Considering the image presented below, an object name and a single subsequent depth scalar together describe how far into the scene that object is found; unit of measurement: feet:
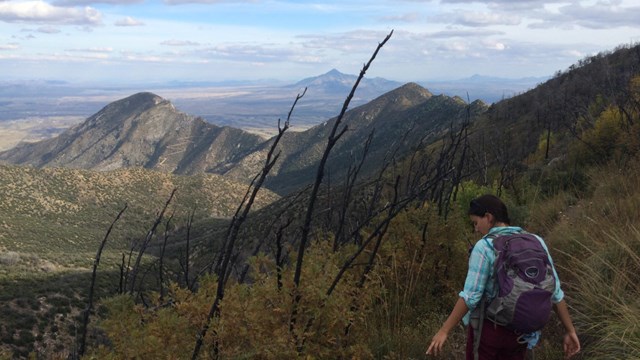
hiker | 10.93
